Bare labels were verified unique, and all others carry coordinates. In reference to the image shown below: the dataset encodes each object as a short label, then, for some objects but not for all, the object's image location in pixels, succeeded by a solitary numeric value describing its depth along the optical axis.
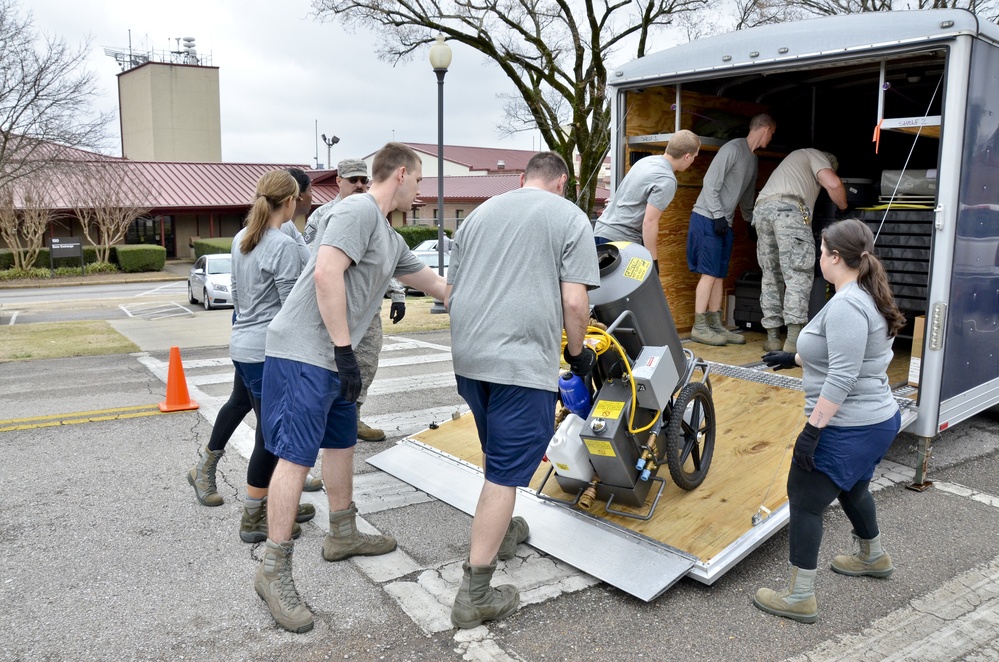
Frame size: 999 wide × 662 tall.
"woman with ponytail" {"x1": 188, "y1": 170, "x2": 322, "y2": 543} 4.07
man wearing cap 5.00
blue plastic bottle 4.21
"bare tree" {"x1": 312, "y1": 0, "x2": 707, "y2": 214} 24.66
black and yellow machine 3.97
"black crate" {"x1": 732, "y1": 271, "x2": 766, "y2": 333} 7.59
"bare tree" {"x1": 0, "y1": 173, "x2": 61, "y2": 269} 29.14
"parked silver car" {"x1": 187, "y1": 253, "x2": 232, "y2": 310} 17.95
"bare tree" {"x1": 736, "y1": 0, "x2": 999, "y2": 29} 20.73
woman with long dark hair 3.14
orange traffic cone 7.05
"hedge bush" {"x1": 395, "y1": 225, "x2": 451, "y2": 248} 34.96
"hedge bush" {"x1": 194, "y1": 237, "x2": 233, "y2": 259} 32.53
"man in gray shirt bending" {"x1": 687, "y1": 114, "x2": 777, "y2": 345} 6.93
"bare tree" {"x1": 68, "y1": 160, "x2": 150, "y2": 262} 31.11
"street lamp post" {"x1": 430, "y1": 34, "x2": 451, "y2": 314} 13.98
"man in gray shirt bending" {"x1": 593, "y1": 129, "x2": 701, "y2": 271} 5.72
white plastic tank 4.08
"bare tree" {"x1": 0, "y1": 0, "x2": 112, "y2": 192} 18.19
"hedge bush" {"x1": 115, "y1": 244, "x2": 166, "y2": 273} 31.89
